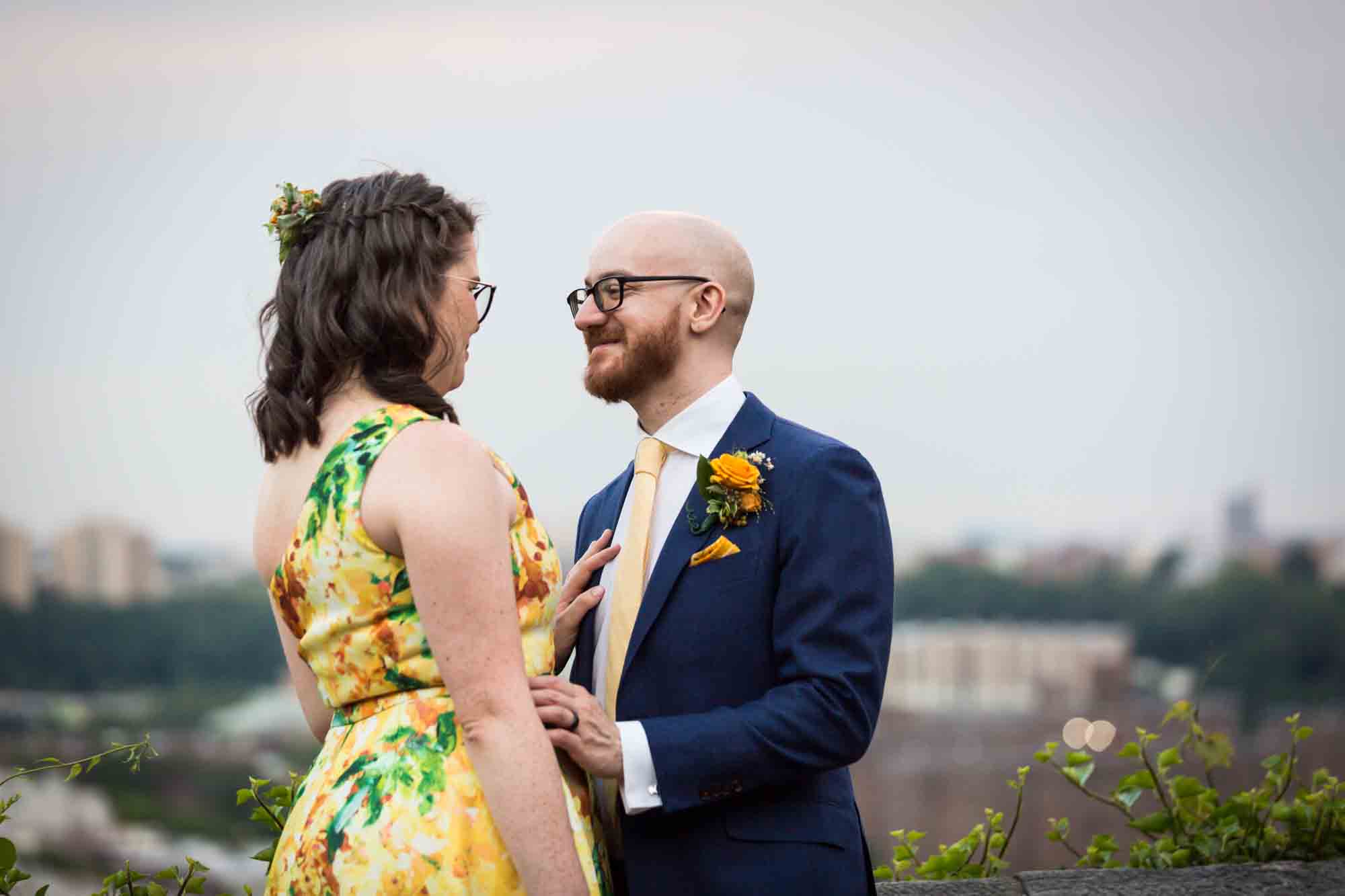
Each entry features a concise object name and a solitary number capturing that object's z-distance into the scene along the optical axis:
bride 2.41
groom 2.81
